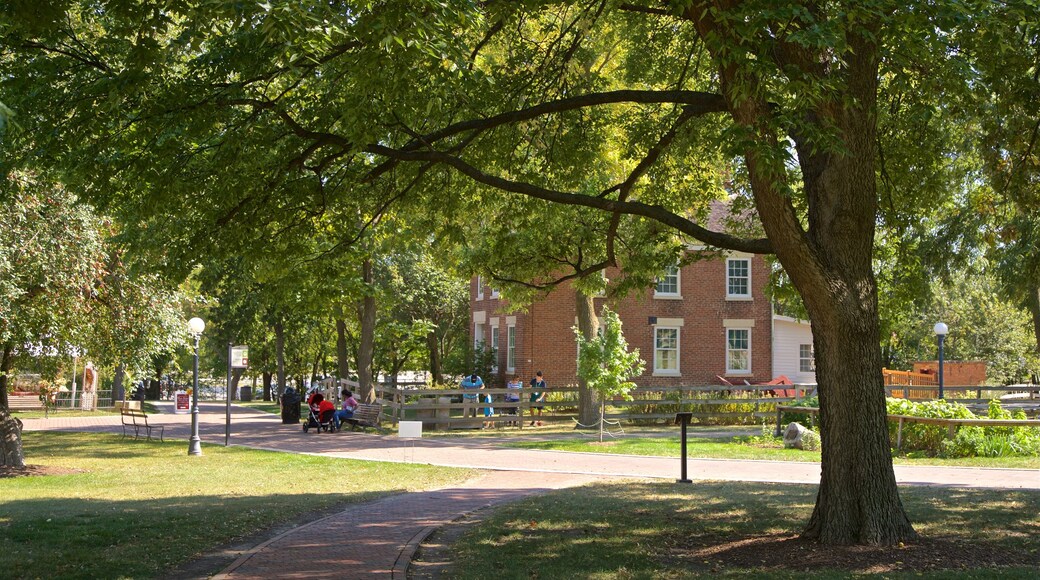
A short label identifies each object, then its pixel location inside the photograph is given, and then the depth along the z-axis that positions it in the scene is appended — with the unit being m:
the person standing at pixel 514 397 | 30.20
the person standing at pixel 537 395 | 29.95
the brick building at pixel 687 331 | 35.34
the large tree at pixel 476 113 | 7.92
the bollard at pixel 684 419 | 15.32
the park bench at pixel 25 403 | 45.56
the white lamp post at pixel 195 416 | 22.05
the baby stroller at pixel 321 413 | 28.27
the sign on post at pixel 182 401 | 44.62
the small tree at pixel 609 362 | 24.16
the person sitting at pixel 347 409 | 28.73
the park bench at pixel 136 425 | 27.57
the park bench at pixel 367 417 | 29.00
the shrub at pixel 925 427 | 20.33
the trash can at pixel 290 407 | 32.97
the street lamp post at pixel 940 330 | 29.59
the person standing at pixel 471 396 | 29.23
